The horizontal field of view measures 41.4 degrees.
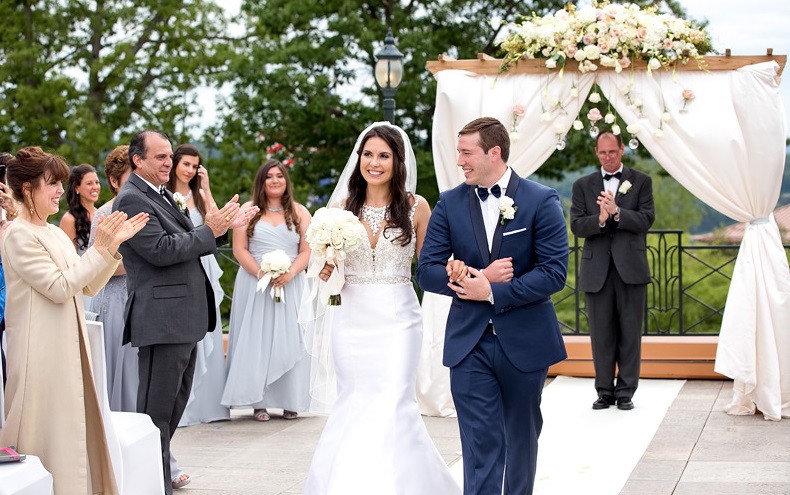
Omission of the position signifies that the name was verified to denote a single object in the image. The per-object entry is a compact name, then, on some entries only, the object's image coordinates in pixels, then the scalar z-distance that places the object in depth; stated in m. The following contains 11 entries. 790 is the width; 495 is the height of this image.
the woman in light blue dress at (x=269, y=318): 8.32
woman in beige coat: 4.63
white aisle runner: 6.20
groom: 4.69
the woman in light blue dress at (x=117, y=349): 7.35
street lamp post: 11.66
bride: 5.19
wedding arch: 7.96
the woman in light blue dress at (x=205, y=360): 7.73
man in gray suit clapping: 5.48
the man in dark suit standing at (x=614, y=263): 8.12
